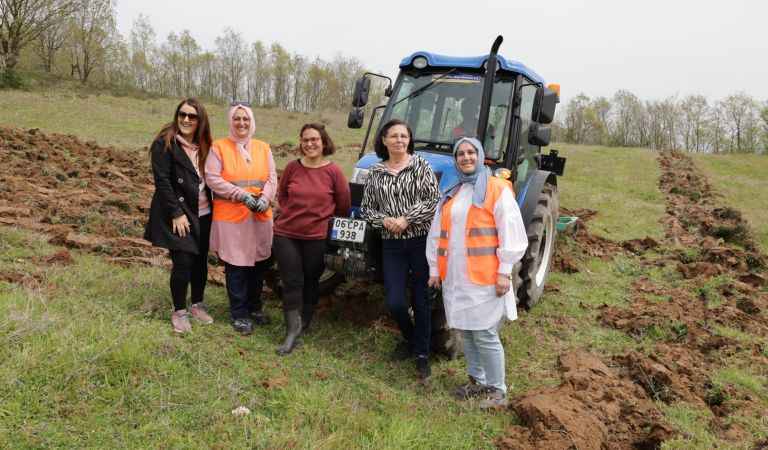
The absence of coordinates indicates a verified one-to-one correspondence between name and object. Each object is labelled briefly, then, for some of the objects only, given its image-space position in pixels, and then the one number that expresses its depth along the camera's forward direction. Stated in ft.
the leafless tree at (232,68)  190.08
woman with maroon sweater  14.19
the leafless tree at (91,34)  130.11
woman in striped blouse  13.34
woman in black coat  13.30
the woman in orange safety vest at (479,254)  12.11
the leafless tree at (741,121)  157.79
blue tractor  16.81
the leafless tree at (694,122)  168.14
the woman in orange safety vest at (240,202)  14.15
